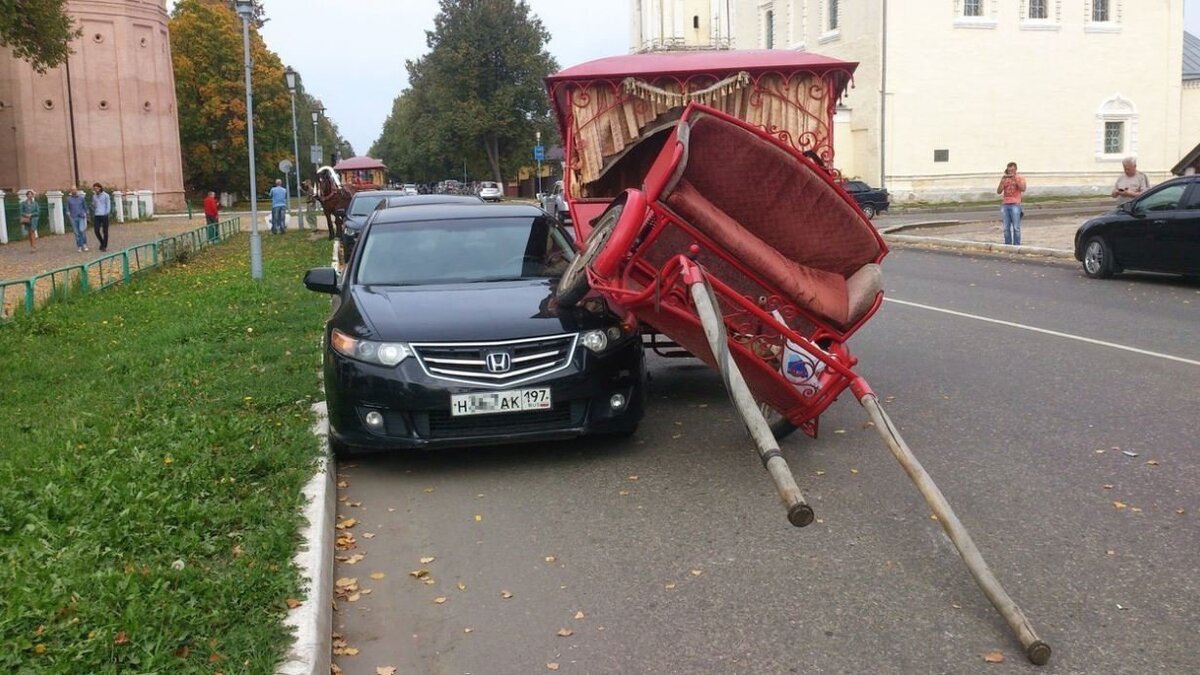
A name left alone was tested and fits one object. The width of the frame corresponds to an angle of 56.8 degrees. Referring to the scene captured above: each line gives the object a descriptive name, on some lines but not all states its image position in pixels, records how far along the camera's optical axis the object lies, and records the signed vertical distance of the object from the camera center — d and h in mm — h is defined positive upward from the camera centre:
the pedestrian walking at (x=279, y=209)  36688 +136
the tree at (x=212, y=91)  72625 +8110
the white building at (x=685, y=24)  64125 +10271
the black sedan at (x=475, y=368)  6430 -944
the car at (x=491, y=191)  69894 +1086
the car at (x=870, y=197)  40531 -6
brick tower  50438 +5138
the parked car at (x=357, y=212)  21469 -18
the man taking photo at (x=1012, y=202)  22172 -189
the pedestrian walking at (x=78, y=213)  29219 +150
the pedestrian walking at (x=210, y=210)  36688 +172
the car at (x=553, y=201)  32369 +154
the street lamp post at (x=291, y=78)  41559 +5062
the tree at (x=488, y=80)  77794 +8992
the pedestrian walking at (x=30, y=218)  30688 +57
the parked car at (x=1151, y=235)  15336 -658
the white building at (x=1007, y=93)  47906 +4410
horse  32188 +463
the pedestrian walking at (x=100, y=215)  29969 +87
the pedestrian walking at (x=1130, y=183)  20062 +113
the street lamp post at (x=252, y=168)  19656 +971
